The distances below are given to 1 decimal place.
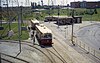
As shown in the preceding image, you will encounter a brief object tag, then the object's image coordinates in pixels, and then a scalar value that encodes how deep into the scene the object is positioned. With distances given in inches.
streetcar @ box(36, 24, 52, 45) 1227.9
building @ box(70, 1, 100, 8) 5920.8
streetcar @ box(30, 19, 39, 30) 1855.8
